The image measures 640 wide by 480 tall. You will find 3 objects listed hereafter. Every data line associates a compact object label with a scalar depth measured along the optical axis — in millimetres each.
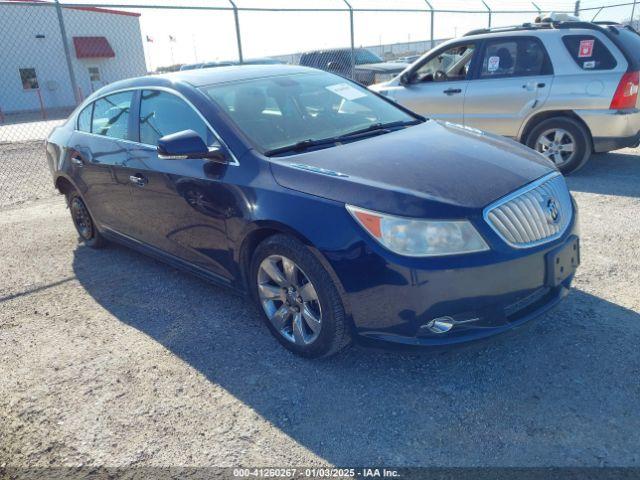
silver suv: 6504
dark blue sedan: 2646
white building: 24891
